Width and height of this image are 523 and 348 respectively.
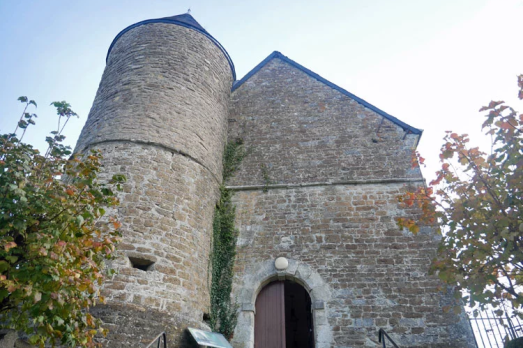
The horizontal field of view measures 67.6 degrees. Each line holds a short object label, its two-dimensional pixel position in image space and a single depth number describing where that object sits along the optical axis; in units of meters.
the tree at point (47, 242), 3.59
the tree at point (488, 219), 5.24
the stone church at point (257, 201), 6.50
